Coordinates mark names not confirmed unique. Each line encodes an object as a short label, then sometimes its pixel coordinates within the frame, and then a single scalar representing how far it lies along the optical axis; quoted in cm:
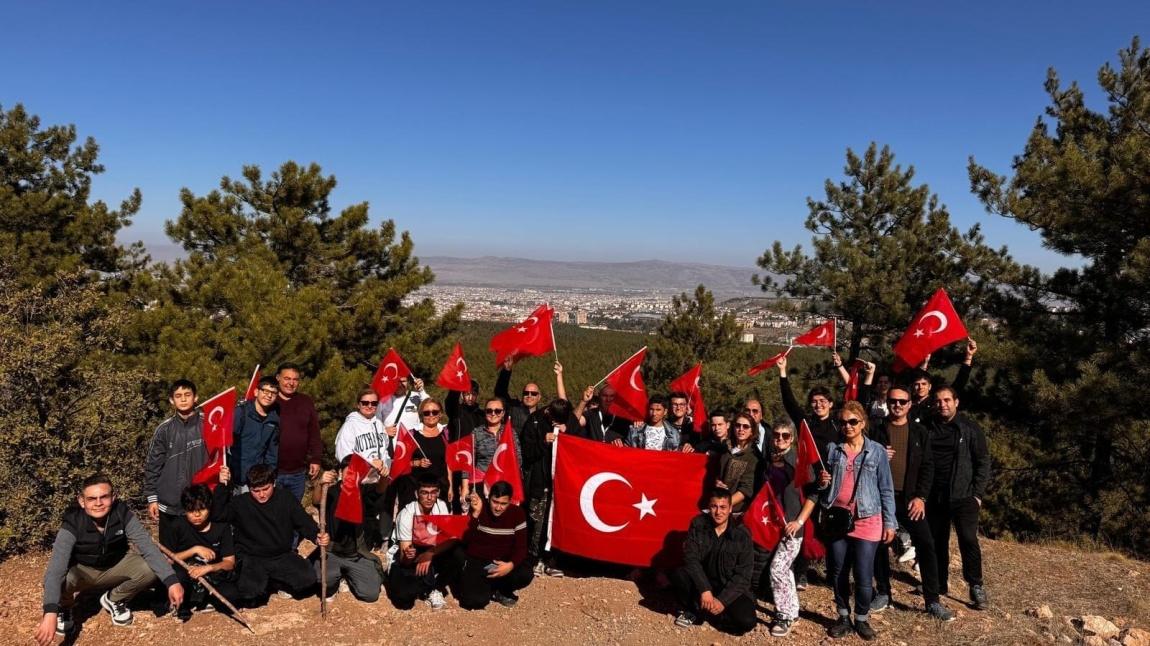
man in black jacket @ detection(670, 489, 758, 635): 573
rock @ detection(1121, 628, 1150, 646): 574
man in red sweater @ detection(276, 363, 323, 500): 695
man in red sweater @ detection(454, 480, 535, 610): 627
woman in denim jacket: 566
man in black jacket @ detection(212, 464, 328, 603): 598
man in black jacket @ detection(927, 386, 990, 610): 605
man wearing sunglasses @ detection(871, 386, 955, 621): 605
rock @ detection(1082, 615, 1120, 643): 591
